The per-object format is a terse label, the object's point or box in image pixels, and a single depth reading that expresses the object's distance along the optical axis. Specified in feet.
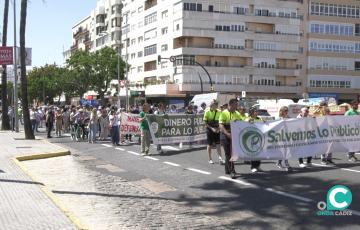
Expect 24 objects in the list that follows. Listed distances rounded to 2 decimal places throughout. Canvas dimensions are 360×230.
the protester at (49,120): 91.56
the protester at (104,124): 84.12
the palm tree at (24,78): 80.38
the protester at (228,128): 42.34
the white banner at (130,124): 78.69
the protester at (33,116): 103.89
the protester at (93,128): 78.83
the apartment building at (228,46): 233.35
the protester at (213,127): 51.09
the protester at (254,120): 44.75
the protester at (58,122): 96.24
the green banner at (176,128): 63.77
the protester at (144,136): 60.39
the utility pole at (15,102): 102.32
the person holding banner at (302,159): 47.06
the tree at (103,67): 249.14
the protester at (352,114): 52.05
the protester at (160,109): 71.22
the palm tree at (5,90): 108.37
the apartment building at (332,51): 263.29
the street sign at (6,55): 85.15
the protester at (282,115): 46.45
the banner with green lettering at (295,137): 43.80
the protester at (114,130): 75.41
